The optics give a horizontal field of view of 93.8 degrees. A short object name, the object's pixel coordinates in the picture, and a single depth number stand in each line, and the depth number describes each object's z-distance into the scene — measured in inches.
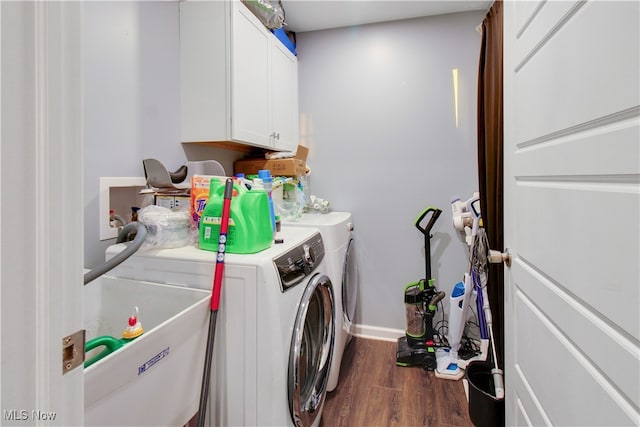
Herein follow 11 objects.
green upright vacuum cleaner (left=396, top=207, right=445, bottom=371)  83.5
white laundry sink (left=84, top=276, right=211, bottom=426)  25.1
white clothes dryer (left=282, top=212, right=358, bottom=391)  67.2
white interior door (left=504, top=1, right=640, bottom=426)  21.8
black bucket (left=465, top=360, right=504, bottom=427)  55.5
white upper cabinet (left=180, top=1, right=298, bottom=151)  67.0
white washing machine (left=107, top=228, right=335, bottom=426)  39.3
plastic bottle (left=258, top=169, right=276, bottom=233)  58.5
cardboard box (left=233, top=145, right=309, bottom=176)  84.7
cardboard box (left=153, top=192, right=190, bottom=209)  51.9
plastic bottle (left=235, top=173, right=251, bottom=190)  48.9
